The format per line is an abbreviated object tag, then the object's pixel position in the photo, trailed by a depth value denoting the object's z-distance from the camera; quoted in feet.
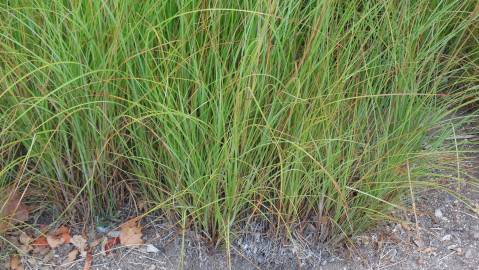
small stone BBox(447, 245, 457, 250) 6.97
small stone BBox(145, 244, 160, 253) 6.75
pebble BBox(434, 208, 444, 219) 7.24
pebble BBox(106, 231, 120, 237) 6.84
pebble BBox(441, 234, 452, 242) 7.05
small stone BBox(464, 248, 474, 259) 6.89
